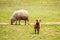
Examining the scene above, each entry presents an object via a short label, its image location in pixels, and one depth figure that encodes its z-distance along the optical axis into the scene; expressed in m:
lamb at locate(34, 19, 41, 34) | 16.81
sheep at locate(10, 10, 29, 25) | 24.92
